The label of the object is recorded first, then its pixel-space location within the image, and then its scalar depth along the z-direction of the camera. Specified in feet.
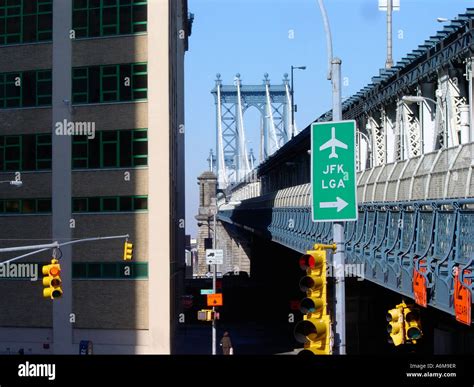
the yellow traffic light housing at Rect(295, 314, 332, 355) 37.32
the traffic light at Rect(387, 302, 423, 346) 57.05
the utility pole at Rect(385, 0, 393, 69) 116.06
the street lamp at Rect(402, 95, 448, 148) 78.84
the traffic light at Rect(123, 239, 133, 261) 115.14
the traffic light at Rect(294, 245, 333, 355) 37.43
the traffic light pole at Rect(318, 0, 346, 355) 44.16
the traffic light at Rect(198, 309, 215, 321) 138.00
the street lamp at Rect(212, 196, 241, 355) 137.73
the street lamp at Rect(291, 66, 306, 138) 228.53
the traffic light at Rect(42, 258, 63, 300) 73.15
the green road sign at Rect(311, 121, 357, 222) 40.75
